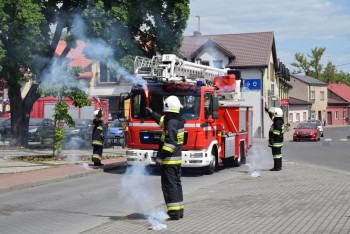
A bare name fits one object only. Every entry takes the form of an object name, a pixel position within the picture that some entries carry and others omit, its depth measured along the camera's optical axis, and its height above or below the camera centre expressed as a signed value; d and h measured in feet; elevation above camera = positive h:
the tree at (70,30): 74.28 +13.32
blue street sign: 158.56 +11.60
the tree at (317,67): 341.82 +36.47
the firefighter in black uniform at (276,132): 55.93 -0.70
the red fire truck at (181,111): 51.49 +1.55
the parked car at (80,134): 106.05 -1.83
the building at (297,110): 246.27 +6.71
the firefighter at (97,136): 59.93 -1.21
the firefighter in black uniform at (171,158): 29.86 -1.79
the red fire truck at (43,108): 136.87 +4.02
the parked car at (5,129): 105.40 -0.87
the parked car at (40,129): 107.34 -0.90
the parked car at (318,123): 148.33 +0.54
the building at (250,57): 161.79 +20.01
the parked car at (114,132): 101.81 -1.39
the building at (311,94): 283.07 +16.07
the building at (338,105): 319.47 +11.59
